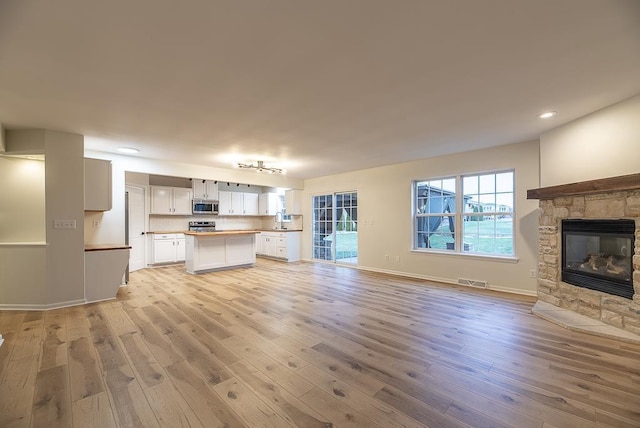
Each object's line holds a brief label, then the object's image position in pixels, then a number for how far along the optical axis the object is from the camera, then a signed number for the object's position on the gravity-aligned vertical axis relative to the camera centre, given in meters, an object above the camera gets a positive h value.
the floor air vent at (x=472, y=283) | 4.65 -1.24
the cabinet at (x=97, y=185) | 3.98 +0.45
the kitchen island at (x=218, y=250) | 5.90 -0.85
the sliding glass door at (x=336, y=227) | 6.92 -0.38
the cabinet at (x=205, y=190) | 7.69 +0.71
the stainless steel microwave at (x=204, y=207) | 7.73 +0.20
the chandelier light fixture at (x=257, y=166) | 5.19 +0.93
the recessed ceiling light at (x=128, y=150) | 4.51 +1.10
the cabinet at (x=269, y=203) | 9.06 +0.35
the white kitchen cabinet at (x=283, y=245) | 7.85 -0.95
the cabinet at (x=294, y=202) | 8.06 +0.34
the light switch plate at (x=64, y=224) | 3.64 -0.13
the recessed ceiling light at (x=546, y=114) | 3.07 +1.14
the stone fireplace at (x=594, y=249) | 2.76 -0.45
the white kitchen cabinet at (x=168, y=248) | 6.84 -0.88
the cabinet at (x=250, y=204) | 8.90 +0.33
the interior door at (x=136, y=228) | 6.44 -0.34
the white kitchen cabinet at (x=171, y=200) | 7.04 +0.37
